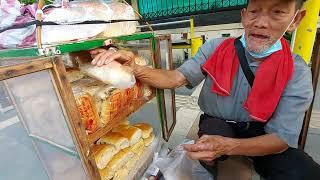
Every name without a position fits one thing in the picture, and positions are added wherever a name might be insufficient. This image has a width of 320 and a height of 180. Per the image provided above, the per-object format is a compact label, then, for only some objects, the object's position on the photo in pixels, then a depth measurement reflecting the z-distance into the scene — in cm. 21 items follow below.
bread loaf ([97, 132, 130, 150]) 100
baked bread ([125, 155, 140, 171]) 104
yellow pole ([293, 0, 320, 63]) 116
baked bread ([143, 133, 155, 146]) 119
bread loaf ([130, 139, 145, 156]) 109
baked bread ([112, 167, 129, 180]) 98
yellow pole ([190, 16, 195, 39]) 289
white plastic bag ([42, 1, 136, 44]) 65
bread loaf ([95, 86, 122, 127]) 82
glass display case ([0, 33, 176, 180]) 58
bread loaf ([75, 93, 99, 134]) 71
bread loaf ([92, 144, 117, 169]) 91
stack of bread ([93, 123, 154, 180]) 93
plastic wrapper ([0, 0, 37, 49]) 66
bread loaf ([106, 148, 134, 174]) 96
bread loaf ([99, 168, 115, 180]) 91
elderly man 94
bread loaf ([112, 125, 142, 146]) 107
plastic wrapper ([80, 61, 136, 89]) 79
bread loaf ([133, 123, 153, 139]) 117
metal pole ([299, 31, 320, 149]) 113
